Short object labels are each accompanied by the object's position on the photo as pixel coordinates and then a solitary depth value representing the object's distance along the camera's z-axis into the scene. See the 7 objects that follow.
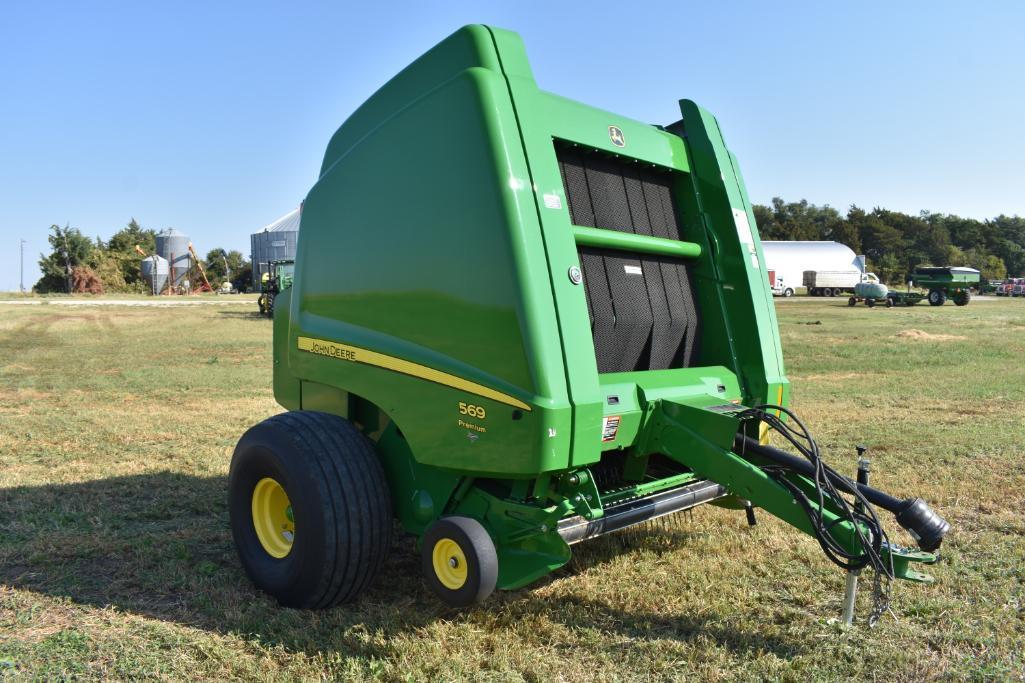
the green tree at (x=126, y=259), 58.05
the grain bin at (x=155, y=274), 59.16
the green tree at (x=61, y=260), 56.44
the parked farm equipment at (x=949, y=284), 34.44
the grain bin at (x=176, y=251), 62.50
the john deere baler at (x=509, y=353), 2.80
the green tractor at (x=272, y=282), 22.22
